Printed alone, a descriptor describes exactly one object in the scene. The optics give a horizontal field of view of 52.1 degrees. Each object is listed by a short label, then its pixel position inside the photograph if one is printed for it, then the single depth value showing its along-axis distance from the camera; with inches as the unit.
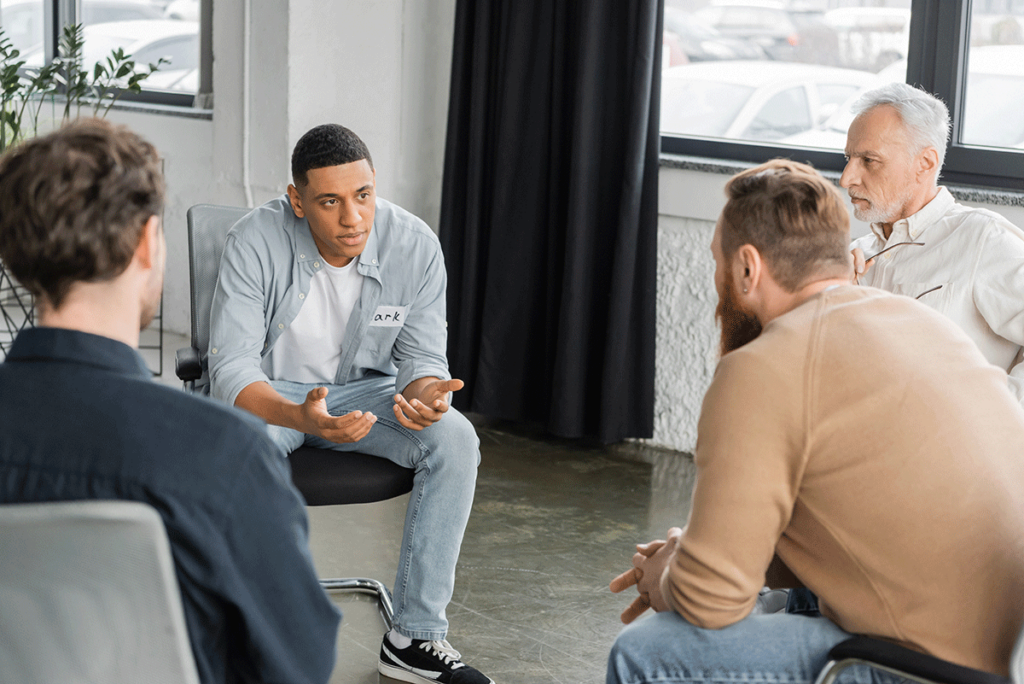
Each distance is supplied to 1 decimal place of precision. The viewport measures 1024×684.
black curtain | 143.3
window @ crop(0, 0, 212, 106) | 207.8
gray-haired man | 85.3
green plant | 147.0
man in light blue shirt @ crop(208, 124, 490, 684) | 85.7
